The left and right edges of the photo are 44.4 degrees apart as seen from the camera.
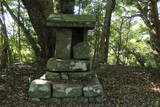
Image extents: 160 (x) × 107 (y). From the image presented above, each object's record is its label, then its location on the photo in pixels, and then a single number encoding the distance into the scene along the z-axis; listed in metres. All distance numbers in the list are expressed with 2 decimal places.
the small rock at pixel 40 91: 3.52
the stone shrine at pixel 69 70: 3.55
